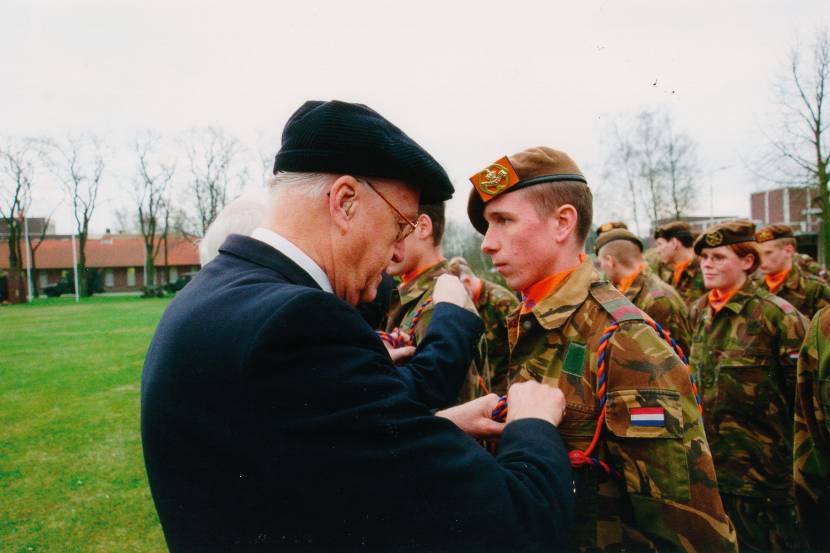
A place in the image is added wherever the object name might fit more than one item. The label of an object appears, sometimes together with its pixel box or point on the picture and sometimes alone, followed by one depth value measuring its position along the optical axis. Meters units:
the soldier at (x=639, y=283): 6.64
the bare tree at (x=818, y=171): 10.74
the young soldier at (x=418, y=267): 3.81
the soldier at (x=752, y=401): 4.58
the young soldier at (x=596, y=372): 1.95
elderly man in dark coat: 1.19
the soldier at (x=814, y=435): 2.78
